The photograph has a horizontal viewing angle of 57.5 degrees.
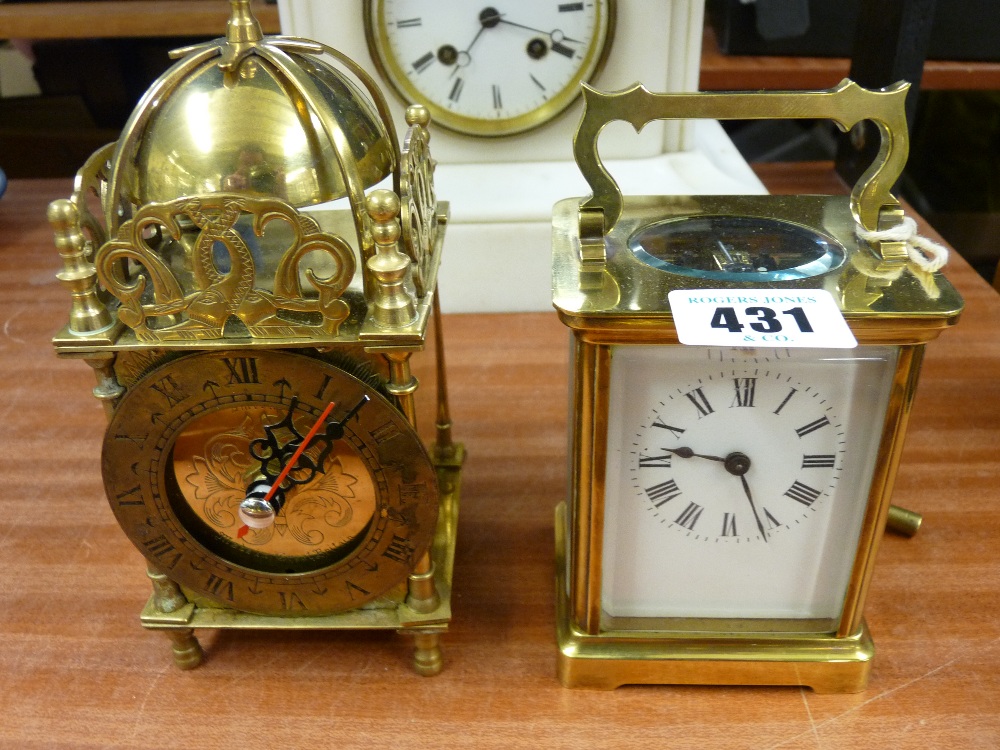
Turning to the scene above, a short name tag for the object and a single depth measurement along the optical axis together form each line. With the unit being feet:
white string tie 0.70
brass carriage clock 0.66
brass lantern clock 0.66
